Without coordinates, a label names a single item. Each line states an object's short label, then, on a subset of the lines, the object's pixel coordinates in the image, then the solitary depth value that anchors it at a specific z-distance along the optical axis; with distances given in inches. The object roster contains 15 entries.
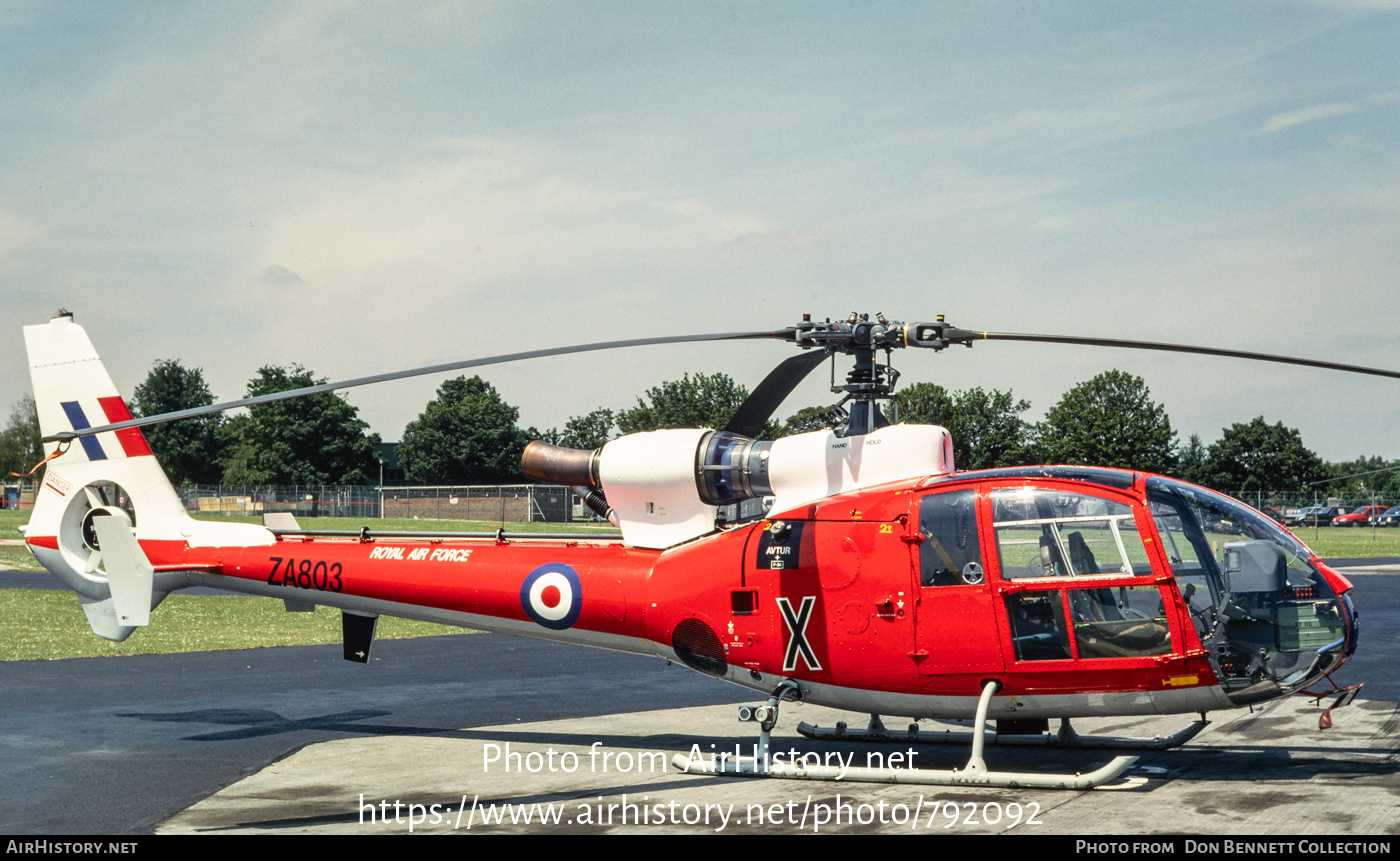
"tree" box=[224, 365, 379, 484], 3961.6
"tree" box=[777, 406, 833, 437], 3098.4
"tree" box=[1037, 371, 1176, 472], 3280.0
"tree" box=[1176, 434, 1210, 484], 3801.2
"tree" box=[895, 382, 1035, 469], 3328.2
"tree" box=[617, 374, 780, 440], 3954.2
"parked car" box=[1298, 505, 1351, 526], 3584.9
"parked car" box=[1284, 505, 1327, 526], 3148.6
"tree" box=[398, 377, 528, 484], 4237.2
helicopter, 368.5
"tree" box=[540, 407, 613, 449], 4057.6
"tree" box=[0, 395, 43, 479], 4822.8
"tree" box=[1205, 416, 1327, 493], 3944.4
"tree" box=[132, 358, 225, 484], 4298.7
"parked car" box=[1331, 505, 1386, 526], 3767.2
